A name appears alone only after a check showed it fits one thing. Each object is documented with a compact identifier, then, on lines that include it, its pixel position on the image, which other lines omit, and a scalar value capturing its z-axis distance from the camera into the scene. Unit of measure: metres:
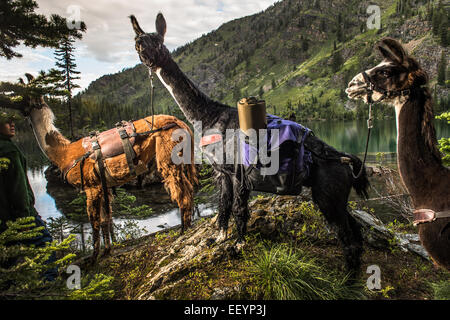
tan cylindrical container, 2.80
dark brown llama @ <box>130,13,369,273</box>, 3.04
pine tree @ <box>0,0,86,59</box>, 2.53
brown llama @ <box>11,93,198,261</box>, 3.90
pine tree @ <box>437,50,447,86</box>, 61.57
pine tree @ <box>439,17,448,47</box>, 77.81
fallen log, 4.09
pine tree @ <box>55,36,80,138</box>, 8.36
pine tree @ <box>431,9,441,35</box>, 87.09
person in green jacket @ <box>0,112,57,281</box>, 2.70
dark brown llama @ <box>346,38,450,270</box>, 2.34
